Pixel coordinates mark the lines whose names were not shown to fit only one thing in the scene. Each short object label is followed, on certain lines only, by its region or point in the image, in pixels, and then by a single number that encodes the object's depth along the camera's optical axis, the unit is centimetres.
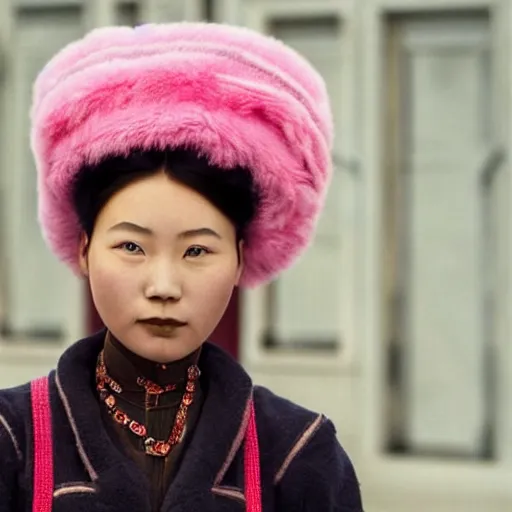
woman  214
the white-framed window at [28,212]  528
